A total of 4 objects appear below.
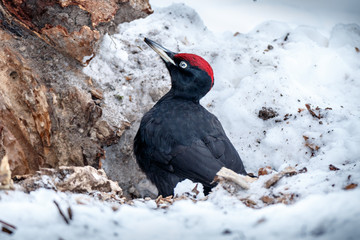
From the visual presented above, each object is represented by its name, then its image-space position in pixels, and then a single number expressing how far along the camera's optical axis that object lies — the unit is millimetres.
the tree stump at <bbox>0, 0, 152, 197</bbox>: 5969
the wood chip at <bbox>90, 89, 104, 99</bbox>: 6876
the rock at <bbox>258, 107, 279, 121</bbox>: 7469
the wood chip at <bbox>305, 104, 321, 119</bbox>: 7006
